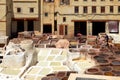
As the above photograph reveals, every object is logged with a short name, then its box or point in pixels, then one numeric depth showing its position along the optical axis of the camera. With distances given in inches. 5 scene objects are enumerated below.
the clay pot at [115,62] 628.3
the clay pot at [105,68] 585.0
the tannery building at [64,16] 1420.7
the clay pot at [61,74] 577.6
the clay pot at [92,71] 570.5
